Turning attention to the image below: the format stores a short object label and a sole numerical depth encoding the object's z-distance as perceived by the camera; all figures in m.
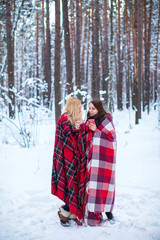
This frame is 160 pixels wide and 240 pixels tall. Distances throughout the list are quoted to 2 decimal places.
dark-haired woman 2.53
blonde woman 2.55
